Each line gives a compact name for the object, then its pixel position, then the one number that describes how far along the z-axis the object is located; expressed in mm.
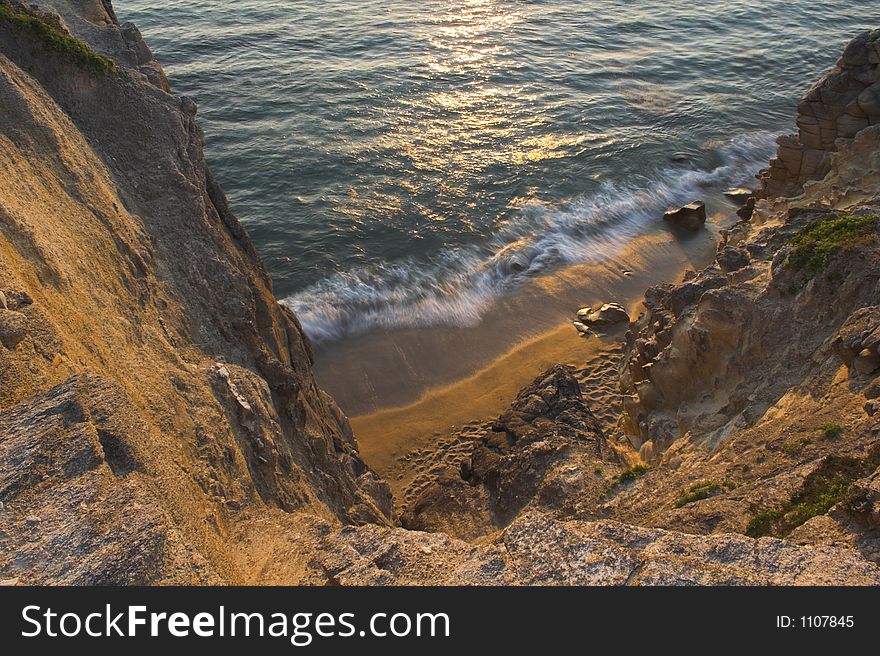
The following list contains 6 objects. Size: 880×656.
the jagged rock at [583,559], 5918
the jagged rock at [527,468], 11109
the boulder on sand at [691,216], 24312
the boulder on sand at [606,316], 19453
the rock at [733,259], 13242
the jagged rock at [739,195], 26306
